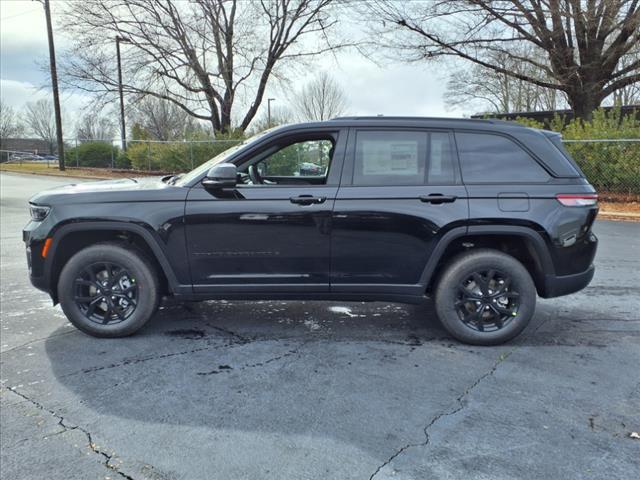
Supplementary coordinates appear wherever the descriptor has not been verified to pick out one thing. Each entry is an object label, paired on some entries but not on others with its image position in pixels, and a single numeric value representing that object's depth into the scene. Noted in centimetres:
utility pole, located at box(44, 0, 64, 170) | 2422
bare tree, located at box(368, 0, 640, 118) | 1551
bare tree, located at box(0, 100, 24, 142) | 6688
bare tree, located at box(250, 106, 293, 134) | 2607
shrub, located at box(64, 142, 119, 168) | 2936
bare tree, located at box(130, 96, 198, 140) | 3916
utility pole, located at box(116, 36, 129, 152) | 1978
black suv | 384
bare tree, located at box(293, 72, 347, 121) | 4044
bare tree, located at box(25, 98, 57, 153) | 7206
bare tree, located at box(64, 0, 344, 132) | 1950
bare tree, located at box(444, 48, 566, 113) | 3444
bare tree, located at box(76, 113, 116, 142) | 5584
